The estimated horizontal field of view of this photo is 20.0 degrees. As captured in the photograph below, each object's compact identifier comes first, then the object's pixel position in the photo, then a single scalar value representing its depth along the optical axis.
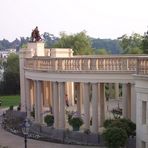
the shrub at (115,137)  25.11
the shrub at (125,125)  26.47
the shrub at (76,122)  32.09
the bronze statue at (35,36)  41.53
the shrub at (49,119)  34.28
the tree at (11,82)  81.56
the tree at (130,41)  87.69
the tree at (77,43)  80.19
